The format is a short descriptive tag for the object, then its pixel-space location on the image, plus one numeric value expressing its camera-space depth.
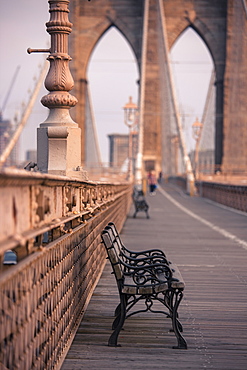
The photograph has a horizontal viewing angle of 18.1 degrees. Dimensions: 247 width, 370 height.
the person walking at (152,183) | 45.16
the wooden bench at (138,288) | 5.41
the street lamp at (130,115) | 42.78
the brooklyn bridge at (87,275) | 3.54
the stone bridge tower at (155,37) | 77.56
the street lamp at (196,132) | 54.88
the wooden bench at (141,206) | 22.73
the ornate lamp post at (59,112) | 7.77
